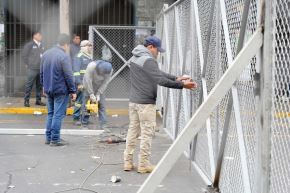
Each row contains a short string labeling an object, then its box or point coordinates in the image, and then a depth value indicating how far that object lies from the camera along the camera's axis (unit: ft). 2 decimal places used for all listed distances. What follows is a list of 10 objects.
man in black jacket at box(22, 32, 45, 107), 66.13
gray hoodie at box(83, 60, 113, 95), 49.09
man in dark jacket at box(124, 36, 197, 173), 33.78
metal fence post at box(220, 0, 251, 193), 22.98
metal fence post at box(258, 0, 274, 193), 19.29
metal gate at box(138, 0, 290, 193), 19.30
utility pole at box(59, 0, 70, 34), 64.29
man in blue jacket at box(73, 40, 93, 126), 52.65
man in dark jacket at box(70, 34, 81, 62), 64.97
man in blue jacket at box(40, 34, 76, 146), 42.45
